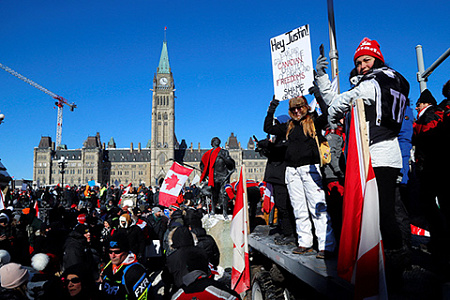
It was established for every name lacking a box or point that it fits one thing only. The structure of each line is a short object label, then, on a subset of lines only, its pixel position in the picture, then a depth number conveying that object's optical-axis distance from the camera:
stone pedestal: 9.07
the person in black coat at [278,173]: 5.26
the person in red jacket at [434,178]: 3.59
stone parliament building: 119.69
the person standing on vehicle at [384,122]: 2.76
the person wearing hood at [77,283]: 3.48
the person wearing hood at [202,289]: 3.25
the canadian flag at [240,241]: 5.26
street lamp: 31.22
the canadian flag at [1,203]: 7.73
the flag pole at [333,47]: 6.30
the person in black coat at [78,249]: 5.96
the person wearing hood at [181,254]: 4.50
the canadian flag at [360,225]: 2.28
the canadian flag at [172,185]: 11.97
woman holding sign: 4.17
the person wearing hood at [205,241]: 7.47
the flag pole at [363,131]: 2.53
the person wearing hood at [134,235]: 7.55
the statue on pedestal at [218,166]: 9.74
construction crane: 136.75
